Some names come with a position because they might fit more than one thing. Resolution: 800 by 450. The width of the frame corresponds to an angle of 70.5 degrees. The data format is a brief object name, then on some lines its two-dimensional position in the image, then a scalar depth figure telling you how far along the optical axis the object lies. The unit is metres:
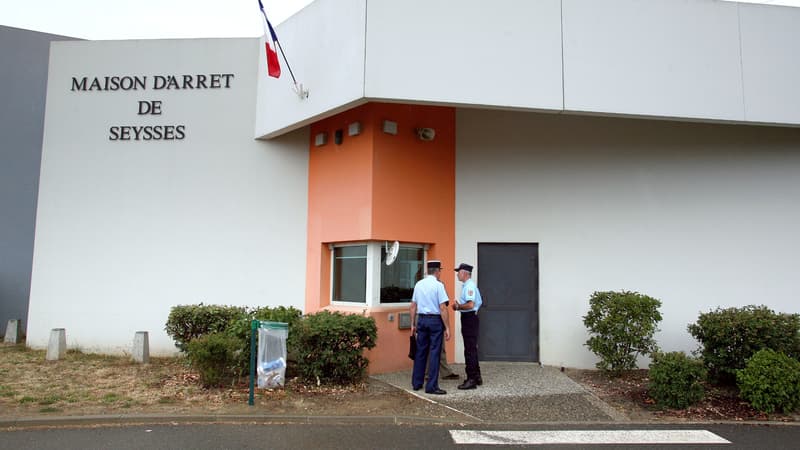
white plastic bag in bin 8.04
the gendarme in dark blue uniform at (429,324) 8.15
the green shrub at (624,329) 8.93
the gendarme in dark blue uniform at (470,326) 8.41
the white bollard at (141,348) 10.27
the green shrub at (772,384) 7.30
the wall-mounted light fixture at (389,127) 9.68
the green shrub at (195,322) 9.67
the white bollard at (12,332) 12.30
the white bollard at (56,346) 10.38
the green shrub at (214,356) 7.98
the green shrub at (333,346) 8.21
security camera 10.10
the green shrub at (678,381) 7.52
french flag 9.51
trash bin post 7.54
